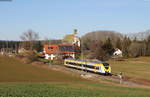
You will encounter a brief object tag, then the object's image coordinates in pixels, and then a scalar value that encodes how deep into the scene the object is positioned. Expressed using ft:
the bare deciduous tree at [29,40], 451.40
